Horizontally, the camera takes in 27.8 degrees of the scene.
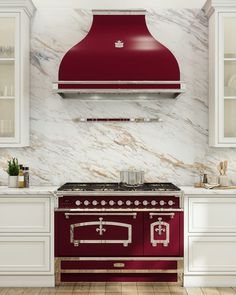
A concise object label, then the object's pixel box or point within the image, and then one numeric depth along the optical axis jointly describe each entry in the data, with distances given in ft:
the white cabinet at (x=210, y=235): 13.82
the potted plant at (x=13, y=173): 14.61
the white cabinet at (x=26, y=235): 13.75
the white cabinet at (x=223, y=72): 14.51
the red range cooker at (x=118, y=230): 13.78
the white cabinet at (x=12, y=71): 14.51
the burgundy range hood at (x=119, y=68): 13.87
